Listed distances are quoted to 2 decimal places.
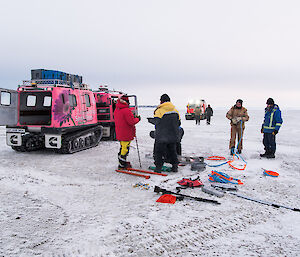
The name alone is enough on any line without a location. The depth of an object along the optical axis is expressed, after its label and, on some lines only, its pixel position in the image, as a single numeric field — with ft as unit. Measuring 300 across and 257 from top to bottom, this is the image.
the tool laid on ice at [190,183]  15.80
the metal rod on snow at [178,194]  13.23
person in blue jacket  24.11
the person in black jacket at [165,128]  18.47
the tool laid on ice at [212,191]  14.26
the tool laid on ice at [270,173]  18.39
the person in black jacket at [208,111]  70.86
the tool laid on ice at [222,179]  16.76
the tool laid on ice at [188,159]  21.52
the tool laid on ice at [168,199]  13.25
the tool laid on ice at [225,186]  15.29
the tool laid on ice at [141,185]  15.68
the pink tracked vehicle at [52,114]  25.16
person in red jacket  19.38
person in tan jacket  25.96
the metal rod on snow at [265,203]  12.56
